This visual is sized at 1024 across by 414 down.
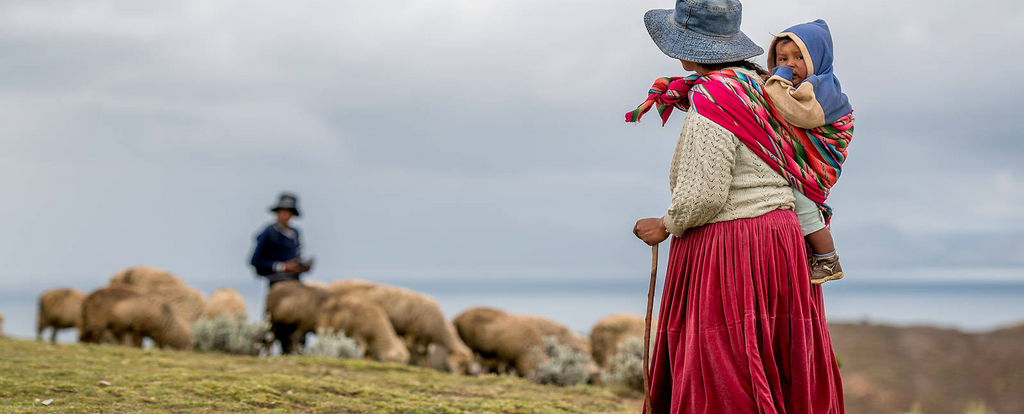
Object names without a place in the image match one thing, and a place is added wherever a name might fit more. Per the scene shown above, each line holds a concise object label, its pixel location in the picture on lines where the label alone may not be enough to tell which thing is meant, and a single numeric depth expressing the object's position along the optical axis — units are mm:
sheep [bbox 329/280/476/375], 14344
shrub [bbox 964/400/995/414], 11062
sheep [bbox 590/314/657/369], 13785
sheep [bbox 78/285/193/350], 12859
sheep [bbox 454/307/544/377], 13602
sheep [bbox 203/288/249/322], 16859
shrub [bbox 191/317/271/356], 11695
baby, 4016
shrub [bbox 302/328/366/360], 11109
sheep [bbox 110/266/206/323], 15719
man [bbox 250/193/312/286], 12367
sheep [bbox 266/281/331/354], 12500
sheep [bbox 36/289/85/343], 15438
